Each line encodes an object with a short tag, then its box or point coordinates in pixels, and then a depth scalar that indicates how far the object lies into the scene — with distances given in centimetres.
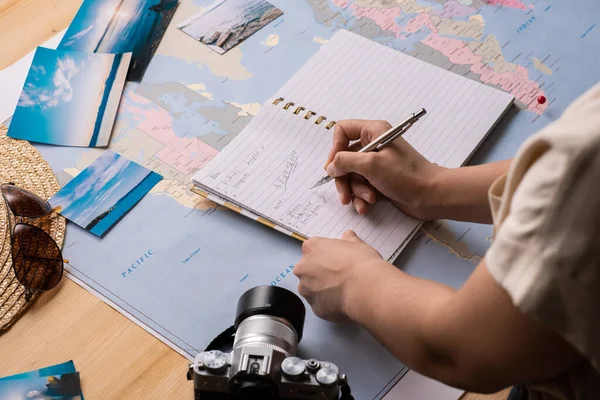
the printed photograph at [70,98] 108
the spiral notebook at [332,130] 95
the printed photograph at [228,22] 121
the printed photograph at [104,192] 97
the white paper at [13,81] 112
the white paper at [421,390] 79
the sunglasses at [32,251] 90
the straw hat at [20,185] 89
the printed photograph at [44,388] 80
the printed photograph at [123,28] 120
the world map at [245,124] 88
